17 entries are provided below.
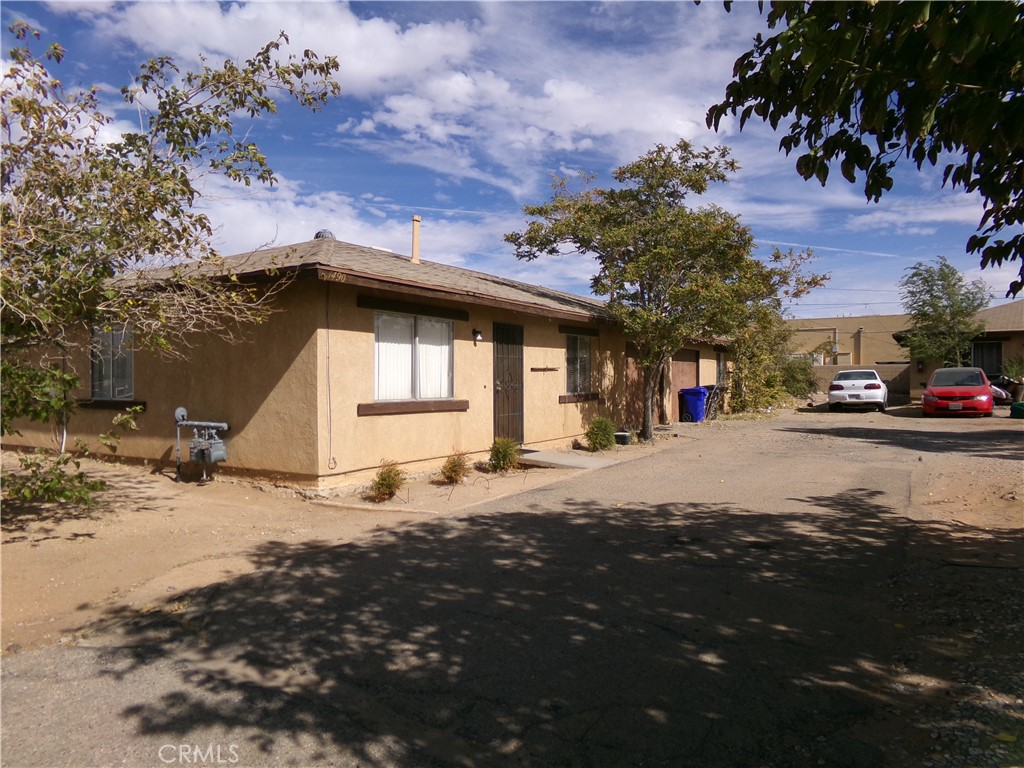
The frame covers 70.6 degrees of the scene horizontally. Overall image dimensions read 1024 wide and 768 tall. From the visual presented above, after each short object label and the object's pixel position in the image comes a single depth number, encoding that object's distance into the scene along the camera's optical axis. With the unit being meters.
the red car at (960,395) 21.36
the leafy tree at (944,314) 27.67
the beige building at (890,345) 28.94
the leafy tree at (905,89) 3.24
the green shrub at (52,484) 6.79
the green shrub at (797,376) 29.96
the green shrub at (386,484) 9.02
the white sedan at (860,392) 25.19
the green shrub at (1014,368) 27.48
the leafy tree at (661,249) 14.07
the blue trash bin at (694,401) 20.94
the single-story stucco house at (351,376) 9.08
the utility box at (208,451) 9.31
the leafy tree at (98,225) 6.61
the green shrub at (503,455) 11.23
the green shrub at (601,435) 13.86
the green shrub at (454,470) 10.14
